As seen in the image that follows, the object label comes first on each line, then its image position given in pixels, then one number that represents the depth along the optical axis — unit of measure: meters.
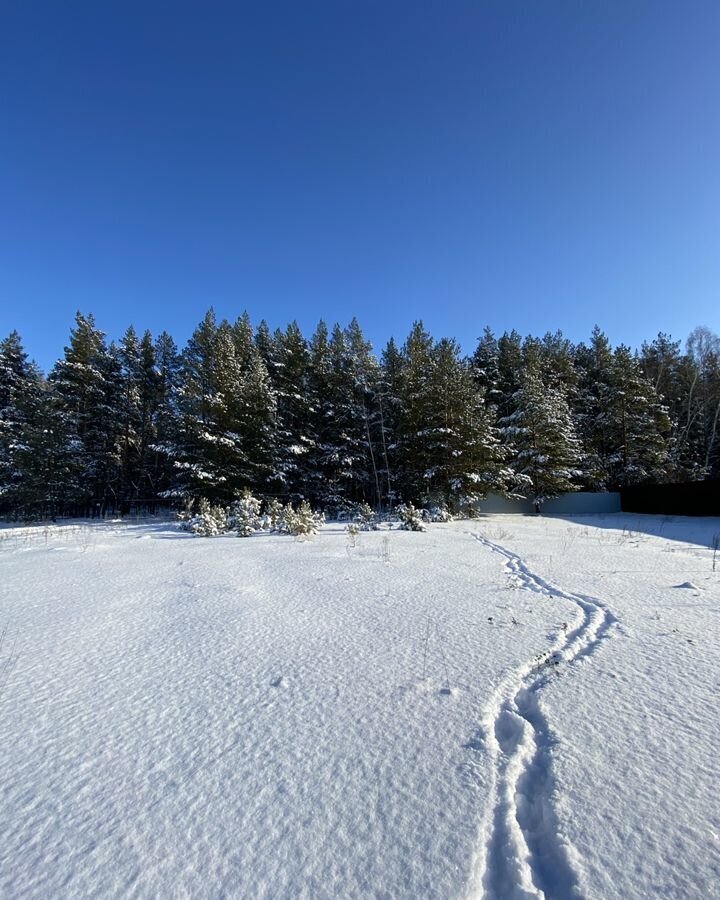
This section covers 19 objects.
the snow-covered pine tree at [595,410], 25.39
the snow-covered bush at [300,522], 10.02
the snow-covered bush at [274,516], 11.59
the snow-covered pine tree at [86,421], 22.30
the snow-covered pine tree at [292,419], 21.28
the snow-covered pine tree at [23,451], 21.30
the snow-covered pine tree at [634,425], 24.45
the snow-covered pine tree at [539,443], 21.97
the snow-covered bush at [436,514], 15.31
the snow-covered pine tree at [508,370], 26.97
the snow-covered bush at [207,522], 10.99
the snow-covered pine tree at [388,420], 23.02
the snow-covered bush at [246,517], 11.05
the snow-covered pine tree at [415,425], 19.44
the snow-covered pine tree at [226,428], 19.95
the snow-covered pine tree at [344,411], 22.61
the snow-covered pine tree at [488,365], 27.64
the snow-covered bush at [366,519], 12.39
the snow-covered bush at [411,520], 11.85
